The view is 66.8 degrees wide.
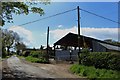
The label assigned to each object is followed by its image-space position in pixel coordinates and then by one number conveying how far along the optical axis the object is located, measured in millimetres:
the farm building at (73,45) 12547
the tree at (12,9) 7019
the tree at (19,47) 37038
